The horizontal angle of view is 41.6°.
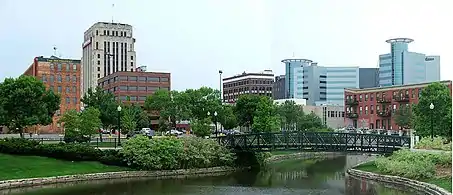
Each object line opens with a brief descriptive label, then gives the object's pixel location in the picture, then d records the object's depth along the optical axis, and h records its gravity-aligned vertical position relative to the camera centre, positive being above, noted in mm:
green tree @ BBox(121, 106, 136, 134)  53500 -1498
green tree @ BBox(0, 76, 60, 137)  48531 +191
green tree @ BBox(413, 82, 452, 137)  44625 -418
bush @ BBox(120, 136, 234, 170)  37531 -3070
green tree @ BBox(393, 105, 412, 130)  65125 -1231
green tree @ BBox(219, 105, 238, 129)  64688 -1352
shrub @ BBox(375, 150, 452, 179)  31172 -3103
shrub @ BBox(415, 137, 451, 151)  35281 -2294
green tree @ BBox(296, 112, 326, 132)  72750 -2129
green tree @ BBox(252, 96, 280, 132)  57272 -1238
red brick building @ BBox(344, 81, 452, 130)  70750 +342
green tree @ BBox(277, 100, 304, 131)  74062 -927
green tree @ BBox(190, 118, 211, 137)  52594 -2001
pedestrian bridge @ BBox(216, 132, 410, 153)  37875 -2446
